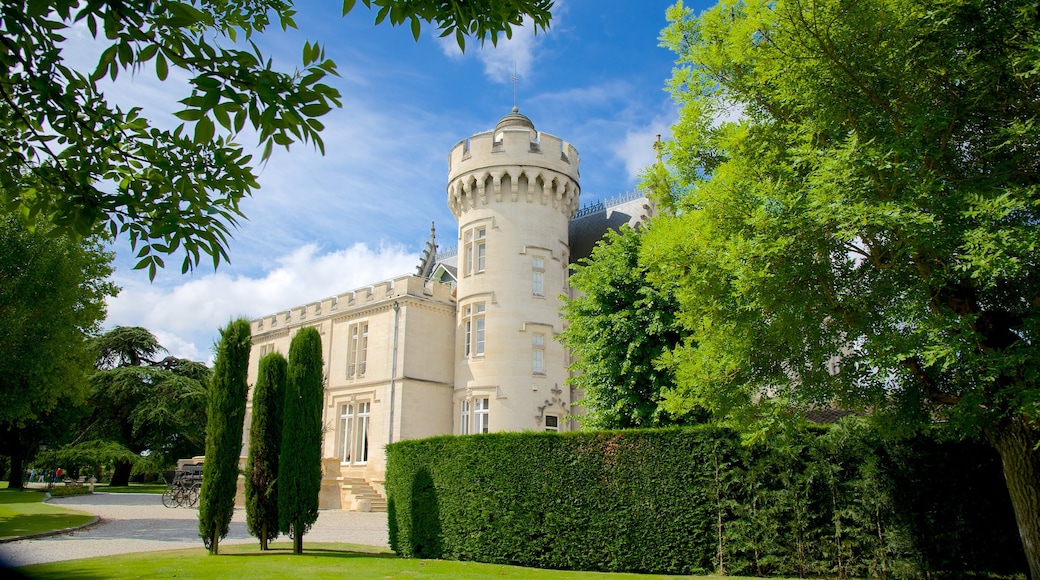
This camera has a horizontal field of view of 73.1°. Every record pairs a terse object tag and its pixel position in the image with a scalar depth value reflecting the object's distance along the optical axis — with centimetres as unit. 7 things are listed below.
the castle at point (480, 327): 2712
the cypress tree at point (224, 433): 1408
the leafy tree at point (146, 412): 3938
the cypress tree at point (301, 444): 1473
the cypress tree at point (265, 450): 1506
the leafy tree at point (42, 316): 1977
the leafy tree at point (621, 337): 1653
